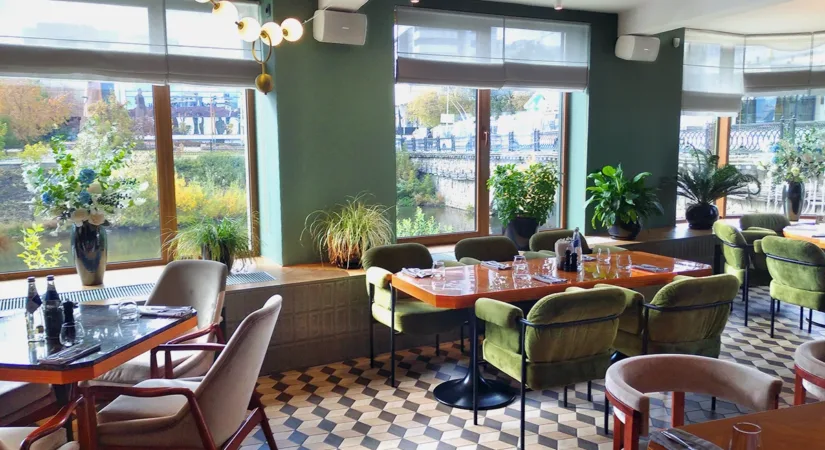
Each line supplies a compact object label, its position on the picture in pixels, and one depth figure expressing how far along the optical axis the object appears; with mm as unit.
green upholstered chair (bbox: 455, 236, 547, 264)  5043
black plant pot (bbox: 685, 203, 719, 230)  7113
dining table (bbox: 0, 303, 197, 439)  2523
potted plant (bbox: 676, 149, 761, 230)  7086
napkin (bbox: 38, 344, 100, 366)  2535
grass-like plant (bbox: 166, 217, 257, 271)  4652
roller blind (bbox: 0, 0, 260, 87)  4363
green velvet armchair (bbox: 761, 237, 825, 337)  4922
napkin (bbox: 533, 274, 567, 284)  4012
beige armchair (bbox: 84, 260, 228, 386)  3354
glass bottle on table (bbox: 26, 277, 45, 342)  2926
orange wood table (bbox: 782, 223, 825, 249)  5539
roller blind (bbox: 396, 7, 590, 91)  5648
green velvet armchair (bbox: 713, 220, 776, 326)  5711
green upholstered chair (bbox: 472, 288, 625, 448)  3256
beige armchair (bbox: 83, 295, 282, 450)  2533
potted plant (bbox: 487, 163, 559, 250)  5875
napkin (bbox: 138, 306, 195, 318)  3266
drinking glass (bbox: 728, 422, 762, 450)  1513
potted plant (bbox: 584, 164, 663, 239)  6320
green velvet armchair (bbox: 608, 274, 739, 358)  3623
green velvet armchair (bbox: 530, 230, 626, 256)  5355
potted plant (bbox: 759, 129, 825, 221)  7527
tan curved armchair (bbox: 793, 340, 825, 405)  2402
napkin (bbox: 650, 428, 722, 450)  1661
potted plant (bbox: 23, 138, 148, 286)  4203
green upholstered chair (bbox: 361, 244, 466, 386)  4254
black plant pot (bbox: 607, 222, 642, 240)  6430
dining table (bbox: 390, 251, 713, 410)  3795
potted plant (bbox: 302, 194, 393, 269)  5062
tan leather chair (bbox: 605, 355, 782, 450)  2102
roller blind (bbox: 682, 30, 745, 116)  7289
